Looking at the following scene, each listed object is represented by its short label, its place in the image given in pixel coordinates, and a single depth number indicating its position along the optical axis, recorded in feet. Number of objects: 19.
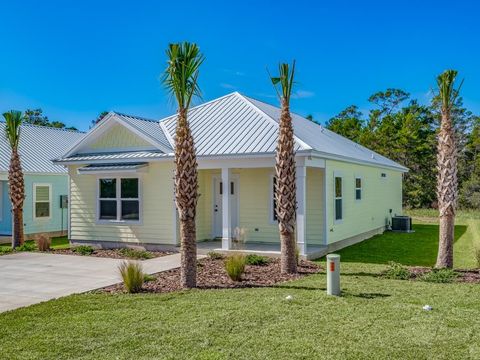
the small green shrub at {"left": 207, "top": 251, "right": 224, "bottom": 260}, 41.06
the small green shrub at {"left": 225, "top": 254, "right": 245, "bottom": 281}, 30.12
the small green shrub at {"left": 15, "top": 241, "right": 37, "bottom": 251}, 49.32
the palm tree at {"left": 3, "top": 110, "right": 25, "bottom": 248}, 51.19
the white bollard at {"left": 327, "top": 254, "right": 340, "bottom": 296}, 25.16
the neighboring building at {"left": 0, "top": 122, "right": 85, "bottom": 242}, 60.59
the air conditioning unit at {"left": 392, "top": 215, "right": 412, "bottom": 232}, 66.03
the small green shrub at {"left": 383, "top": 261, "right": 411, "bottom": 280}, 30.55
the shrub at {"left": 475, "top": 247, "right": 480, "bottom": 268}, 33.51
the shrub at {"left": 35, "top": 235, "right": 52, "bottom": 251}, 48.26
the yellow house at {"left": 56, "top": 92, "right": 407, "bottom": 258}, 44.34
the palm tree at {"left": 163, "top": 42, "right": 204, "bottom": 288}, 28.53
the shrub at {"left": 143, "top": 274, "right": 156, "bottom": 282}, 29.63
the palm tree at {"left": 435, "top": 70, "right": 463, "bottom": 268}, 32.60
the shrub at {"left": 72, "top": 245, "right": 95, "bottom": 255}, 45.97
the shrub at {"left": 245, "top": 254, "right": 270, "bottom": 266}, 37.52
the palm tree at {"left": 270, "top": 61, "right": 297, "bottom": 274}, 32.94
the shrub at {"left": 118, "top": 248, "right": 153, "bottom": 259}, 43.34
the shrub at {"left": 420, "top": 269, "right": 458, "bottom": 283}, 29.01
